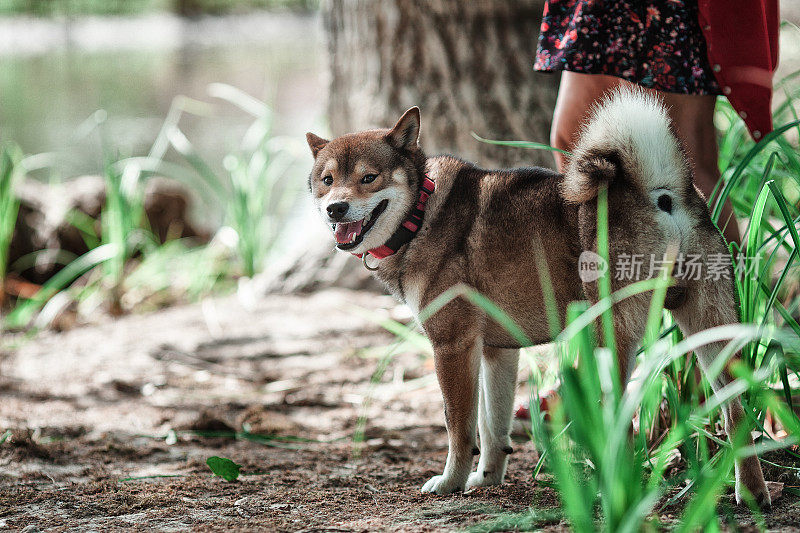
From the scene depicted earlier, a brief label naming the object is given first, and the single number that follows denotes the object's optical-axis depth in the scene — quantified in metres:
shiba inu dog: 4.07
